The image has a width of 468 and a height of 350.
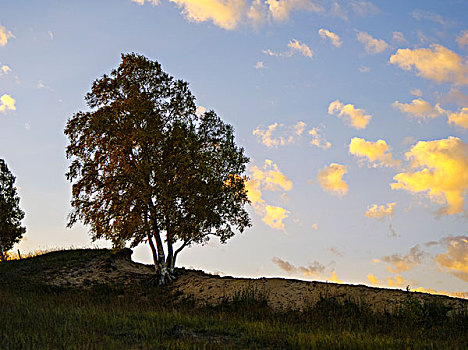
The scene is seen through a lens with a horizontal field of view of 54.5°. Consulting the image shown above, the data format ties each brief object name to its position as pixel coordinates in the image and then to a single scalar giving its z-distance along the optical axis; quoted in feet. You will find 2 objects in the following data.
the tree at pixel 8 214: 144.46
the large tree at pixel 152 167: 87.04
